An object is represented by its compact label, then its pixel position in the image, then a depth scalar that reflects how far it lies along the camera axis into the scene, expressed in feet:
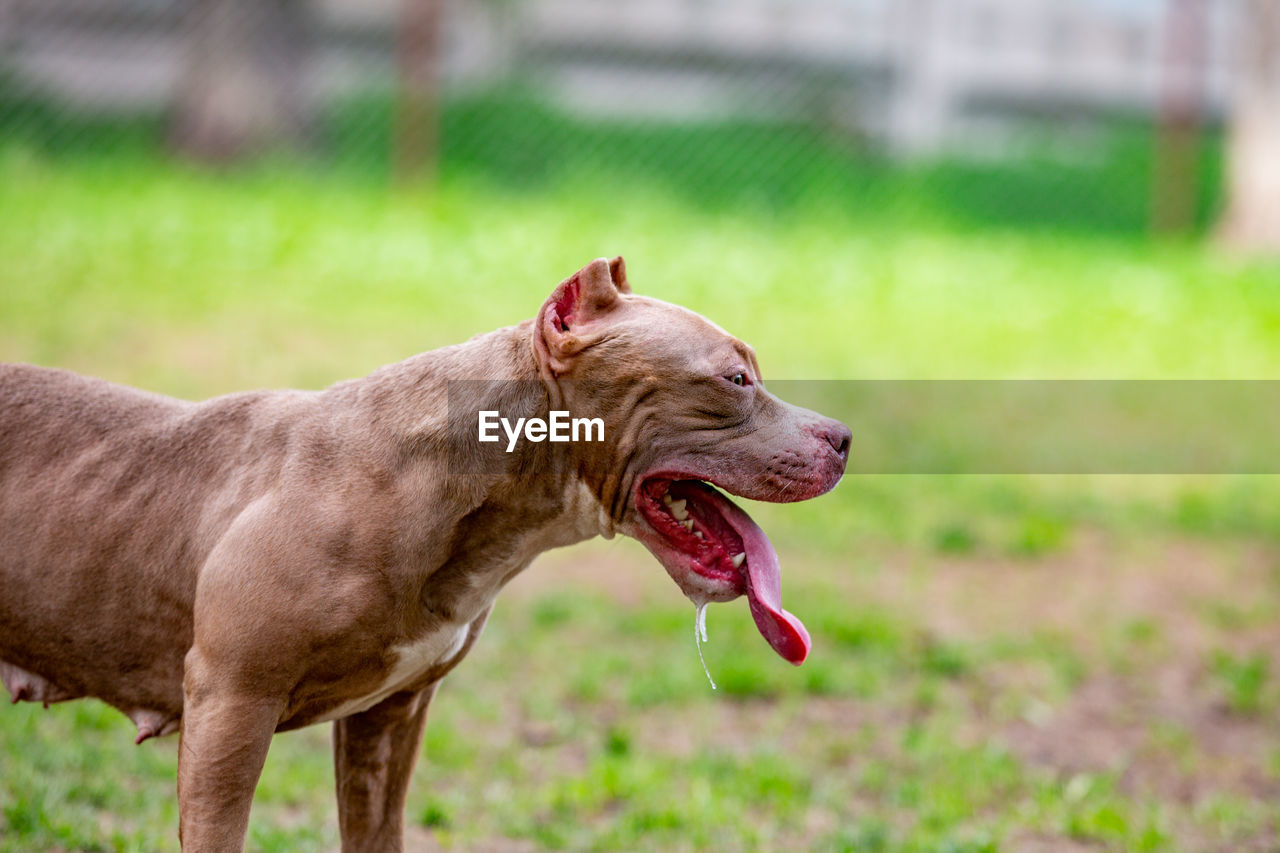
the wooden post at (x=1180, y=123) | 45.16
